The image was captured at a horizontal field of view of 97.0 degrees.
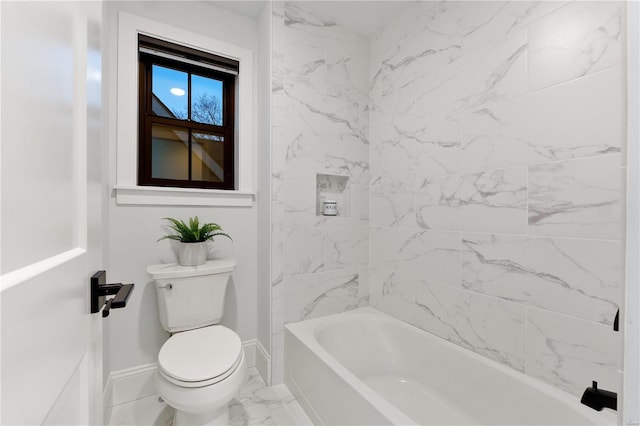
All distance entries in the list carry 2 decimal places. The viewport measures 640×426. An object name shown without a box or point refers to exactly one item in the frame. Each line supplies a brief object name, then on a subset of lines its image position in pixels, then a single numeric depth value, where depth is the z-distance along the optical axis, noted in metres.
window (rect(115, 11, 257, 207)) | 1.64
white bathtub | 1.16
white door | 0.26
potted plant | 1.68
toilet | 1.18
